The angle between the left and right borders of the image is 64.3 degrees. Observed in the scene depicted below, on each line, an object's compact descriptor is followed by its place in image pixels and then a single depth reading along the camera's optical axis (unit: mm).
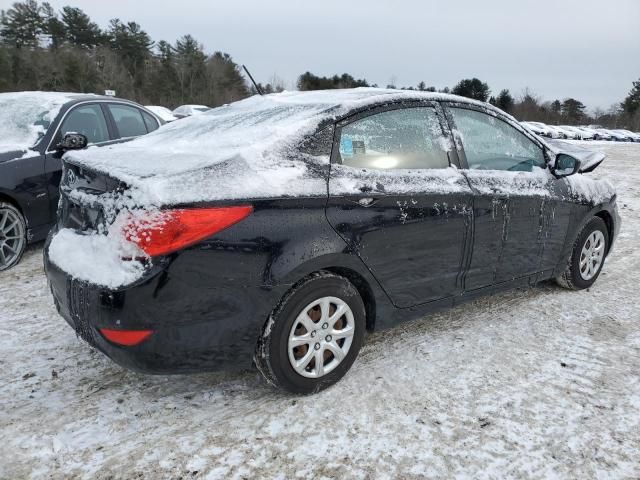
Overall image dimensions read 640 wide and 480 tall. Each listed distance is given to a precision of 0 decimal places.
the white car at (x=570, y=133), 38306
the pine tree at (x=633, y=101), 76875
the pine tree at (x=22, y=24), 54712
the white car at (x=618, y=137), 43250
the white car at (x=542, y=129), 36738
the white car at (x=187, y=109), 25722
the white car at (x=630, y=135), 43688
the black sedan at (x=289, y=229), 2248
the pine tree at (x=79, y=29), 59156
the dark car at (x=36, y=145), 4629
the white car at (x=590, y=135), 40225
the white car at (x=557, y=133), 37350
